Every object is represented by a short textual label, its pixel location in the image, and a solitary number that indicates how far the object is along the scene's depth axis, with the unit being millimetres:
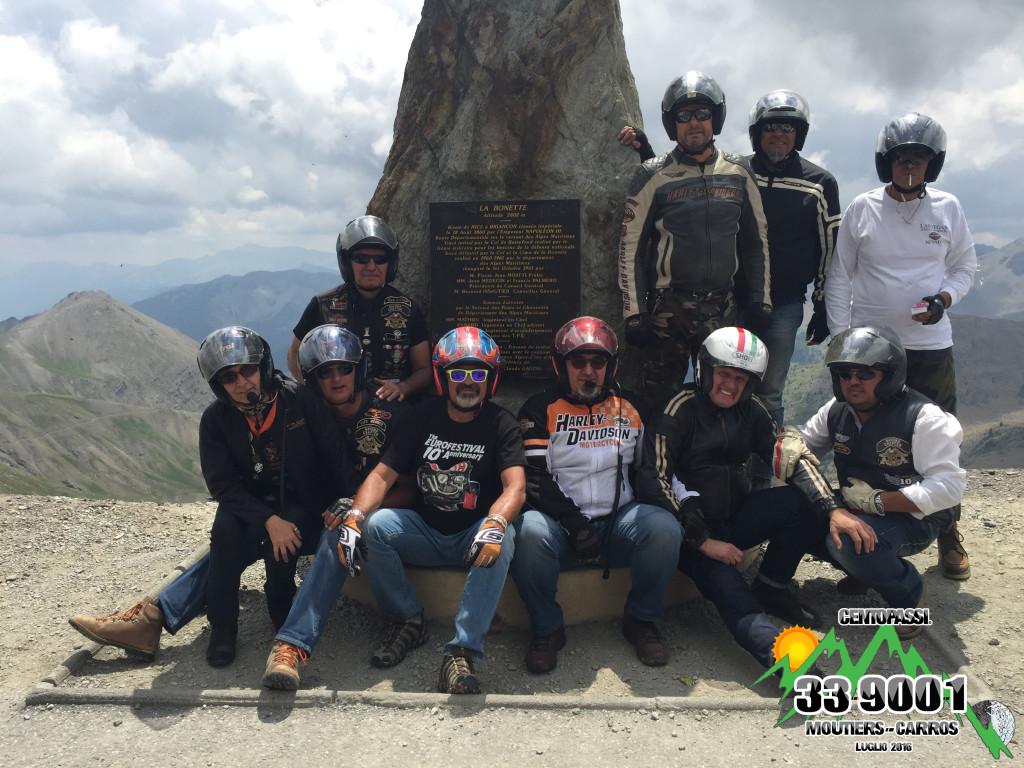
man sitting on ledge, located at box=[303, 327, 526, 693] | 5383
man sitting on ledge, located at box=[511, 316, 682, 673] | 5316
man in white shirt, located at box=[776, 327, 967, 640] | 5305
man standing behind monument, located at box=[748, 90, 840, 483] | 6609
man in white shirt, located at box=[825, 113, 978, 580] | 6254
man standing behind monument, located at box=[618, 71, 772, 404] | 6320
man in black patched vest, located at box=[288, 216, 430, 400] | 6766
